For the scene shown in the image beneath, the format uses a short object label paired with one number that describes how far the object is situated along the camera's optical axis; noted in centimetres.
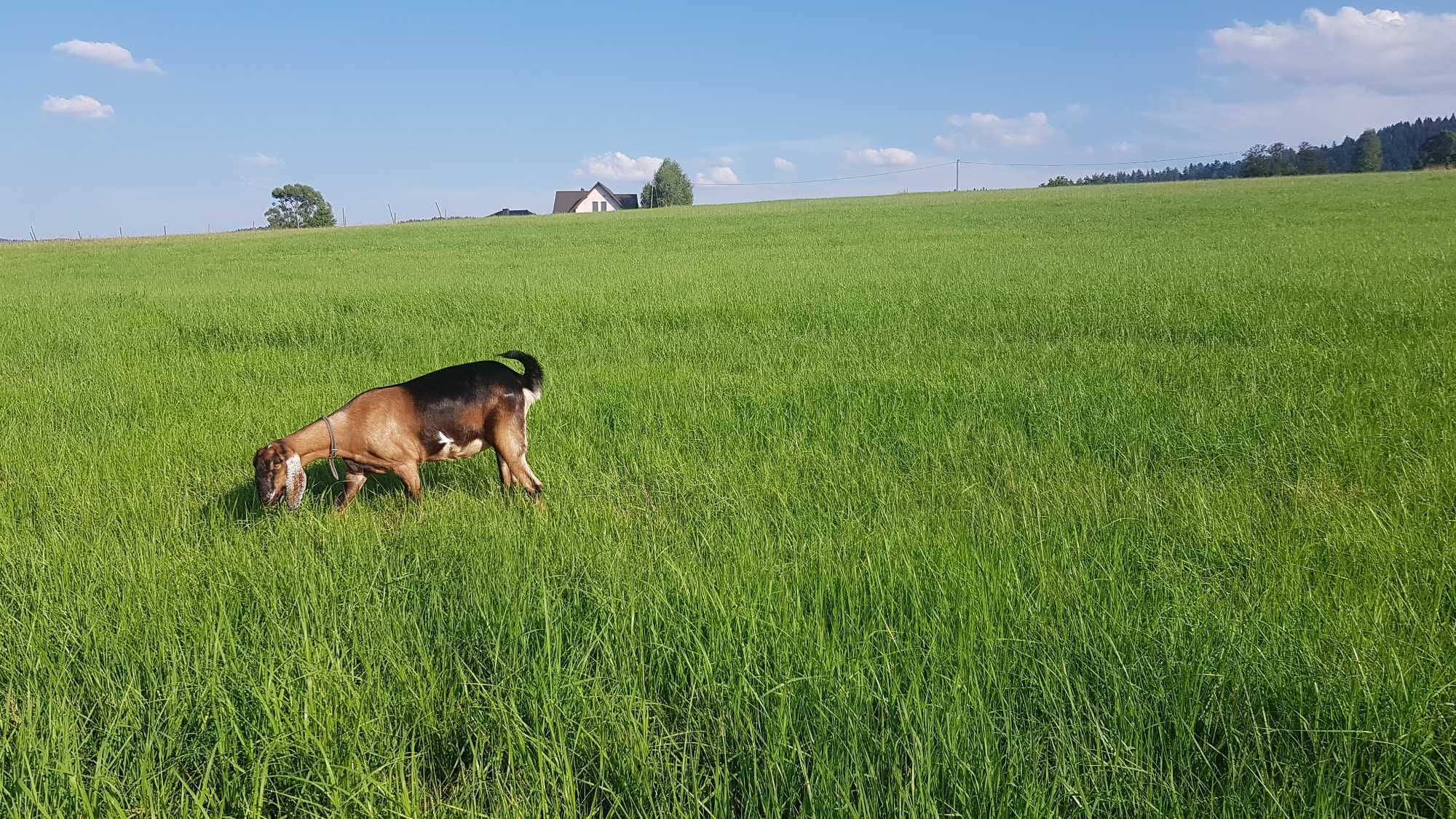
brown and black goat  529
